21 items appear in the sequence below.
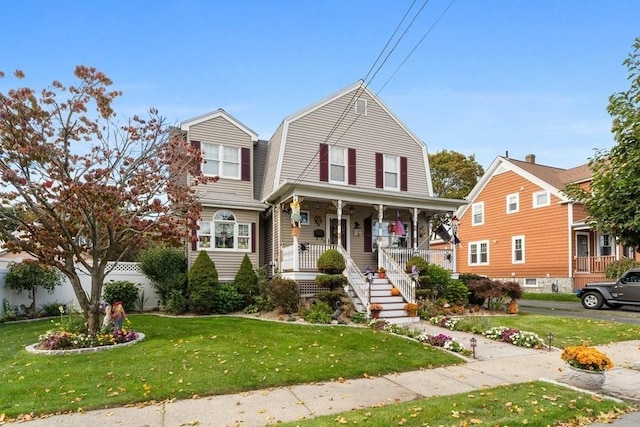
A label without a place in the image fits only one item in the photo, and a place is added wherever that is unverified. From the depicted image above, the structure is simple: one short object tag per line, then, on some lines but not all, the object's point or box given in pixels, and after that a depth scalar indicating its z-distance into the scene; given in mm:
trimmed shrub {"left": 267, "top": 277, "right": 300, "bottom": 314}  13742
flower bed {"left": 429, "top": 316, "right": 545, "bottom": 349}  9688
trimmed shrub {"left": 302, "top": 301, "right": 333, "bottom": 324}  12453
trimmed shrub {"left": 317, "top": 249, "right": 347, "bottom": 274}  14078
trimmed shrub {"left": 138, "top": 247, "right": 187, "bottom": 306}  15727
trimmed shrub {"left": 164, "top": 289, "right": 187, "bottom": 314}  15289
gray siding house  16203
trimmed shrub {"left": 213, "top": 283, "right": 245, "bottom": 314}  15391
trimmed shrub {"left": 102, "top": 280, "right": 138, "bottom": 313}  15508
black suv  16234
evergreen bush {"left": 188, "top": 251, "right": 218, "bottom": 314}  15055
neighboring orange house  23375
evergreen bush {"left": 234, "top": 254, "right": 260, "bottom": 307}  15953
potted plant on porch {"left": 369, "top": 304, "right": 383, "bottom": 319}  12820
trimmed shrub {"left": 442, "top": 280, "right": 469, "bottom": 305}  15516
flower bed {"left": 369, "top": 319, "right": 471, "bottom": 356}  9031
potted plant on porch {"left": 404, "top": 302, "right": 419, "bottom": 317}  13242
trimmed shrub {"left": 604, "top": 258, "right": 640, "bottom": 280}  19781
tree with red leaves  9883
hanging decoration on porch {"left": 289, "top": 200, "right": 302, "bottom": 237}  14492
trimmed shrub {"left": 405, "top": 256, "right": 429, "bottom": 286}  15133
